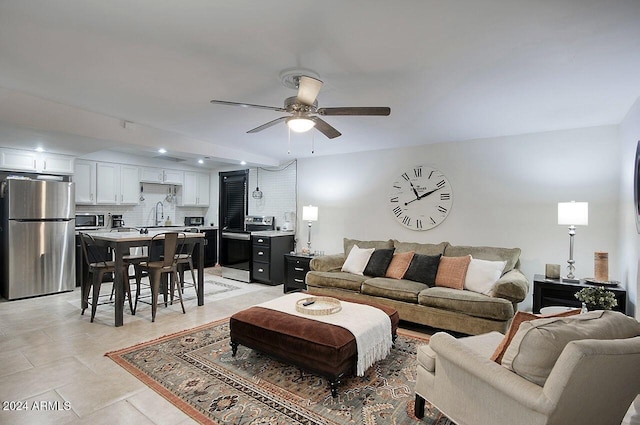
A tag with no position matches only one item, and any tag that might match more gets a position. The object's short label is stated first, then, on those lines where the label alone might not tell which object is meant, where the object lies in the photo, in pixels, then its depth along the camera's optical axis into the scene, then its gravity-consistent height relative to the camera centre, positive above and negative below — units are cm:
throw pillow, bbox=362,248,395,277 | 434 -63
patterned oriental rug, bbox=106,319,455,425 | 211 -127
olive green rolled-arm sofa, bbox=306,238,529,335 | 321 -84
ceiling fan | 253 +84
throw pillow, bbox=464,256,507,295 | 356 -65
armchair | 136 -77
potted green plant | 242 -60
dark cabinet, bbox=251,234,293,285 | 578 -78
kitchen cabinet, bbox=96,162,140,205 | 609 +54
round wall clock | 462 +25
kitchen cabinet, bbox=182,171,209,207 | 754 +54
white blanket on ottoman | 250 -87
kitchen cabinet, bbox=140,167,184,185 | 674 +78
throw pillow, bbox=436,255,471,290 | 375 -65
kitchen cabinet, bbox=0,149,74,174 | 482 +76
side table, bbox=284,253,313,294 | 529 -91
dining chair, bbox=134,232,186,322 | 387 -63
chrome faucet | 717 +2
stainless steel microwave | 579 -16
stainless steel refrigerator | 465 -37
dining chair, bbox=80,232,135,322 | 381 -76
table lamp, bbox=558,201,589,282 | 330 +1
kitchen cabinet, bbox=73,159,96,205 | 580 +54
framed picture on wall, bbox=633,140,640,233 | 265 +25
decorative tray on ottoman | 281 -81
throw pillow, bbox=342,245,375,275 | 454 -64
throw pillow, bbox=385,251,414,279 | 423 -65
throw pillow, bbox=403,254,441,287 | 396 -65
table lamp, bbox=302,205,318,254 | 554 +2
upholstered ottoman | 231 -95
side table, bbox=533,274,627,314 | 325 -76
